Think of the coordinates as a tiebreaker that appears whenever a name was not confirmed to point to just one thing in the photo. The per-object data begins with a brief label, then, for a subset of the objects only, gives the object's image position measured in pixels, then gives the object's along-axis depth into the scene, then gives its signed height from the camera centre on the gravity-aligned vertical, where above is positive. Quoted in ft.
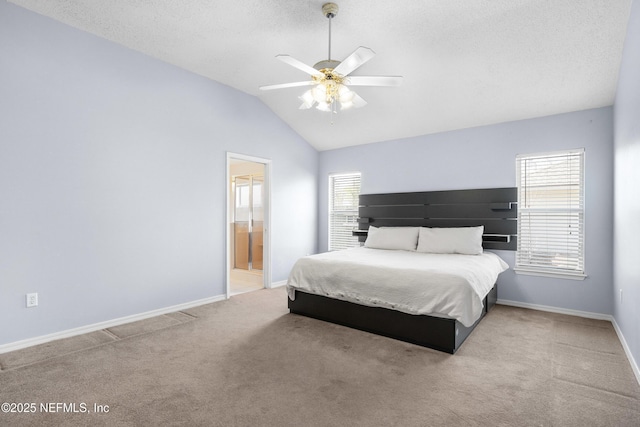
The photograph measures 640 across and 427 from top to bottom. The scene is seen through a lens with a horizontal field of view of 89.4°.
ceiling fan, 7.86 +3.55
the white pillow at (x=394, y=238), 14.67 -1.28
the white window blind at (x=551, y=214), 12.53 -0.13
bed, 9.00 -1.86
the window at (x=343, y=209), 18.86 +0.11
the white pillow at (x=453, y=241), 13.26 -1.27
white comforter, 8.77 -2.14
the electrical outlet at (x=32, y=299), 9.17 -2.53
